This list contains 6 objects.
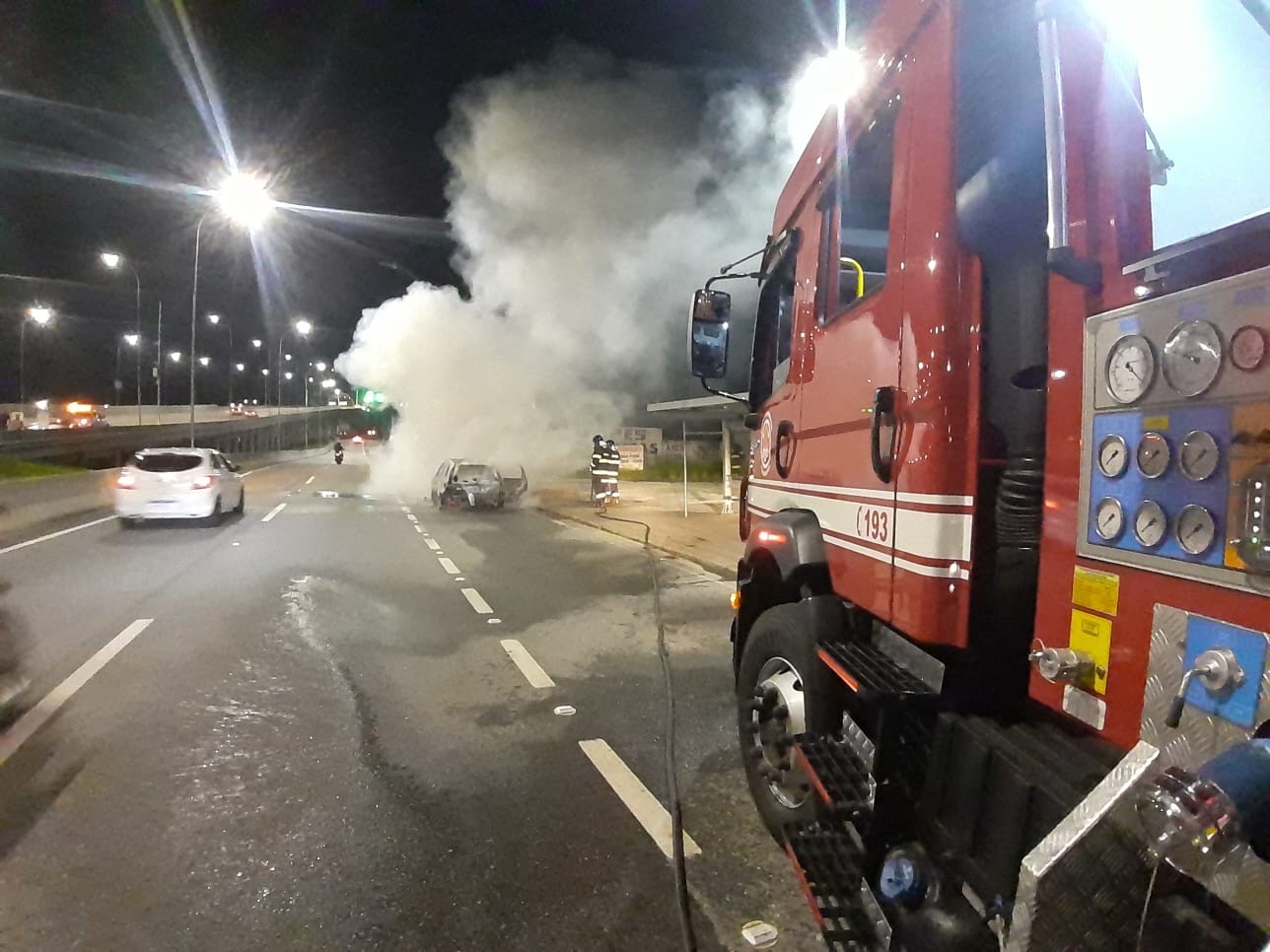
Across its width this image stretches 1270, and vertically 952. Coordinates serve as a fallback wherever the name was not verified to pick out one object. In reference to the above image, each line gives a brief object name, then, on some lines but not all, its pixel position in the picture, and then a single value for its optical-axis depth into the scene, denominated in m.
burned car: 19.41
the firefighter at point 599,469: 18.52
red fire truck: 1.45
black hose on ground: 2.82
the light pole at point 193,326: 24.11
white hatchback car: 13.63
